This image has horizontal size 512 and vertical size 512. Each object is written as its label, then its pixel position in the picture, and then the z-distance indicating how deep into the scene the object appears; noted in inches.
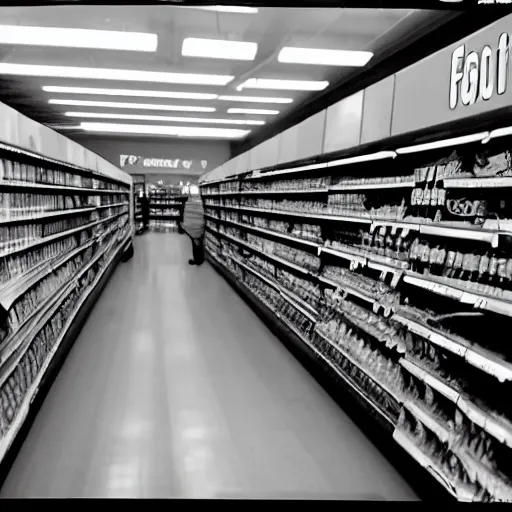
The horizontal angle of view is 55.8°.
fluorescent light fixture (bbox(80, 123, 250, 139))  484.7
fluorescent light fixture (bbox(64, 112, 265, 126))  420.8
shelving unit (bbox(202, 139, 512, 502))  83.8
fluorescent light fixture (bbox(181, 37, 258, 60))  216.3
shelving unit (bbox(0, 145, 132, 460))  119.3
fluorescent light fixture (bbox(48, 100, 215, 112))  367.6
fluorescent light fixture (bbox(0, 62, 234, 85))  271.6
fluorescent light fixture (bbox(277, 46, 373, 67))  232.2
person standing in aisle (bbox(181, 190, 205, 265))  457.7
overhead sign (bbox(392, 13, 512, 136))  78.3
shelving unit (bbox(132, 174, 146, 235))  757.9
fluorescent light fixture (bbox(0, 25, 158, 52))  207.2
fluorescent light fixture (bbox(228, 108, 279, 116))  385.7
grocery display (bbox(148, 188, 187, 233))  831.7
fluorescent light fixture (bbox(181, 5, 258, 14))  181.0
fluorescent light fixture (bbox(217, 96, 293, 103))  339.3
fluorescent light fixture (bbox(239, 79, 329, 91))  292.4
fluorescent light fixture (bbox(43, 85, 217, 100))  322.8
